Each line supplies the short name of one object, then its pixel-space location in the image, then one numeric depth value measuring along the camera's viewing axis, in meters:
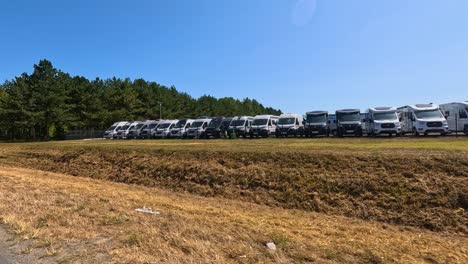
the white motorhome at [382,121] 30.48
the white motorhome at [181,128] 44.28
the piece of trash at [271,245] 6.49
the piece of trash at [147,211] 9.67
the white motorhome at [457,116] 30.36
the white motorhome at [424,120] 28.89
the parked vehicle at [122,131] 51.28
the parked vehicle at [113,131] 52.78
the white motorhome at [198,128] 42.43
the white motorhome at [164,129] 46.24
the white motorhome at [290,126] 37.28
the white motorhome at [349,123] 33.03
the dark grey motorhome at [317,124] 34.50
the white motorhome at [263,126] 38.81
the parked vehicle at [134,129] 49.98
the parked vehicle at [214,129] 41.06
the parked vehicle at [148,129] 48.28
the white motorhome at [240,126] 39.53
